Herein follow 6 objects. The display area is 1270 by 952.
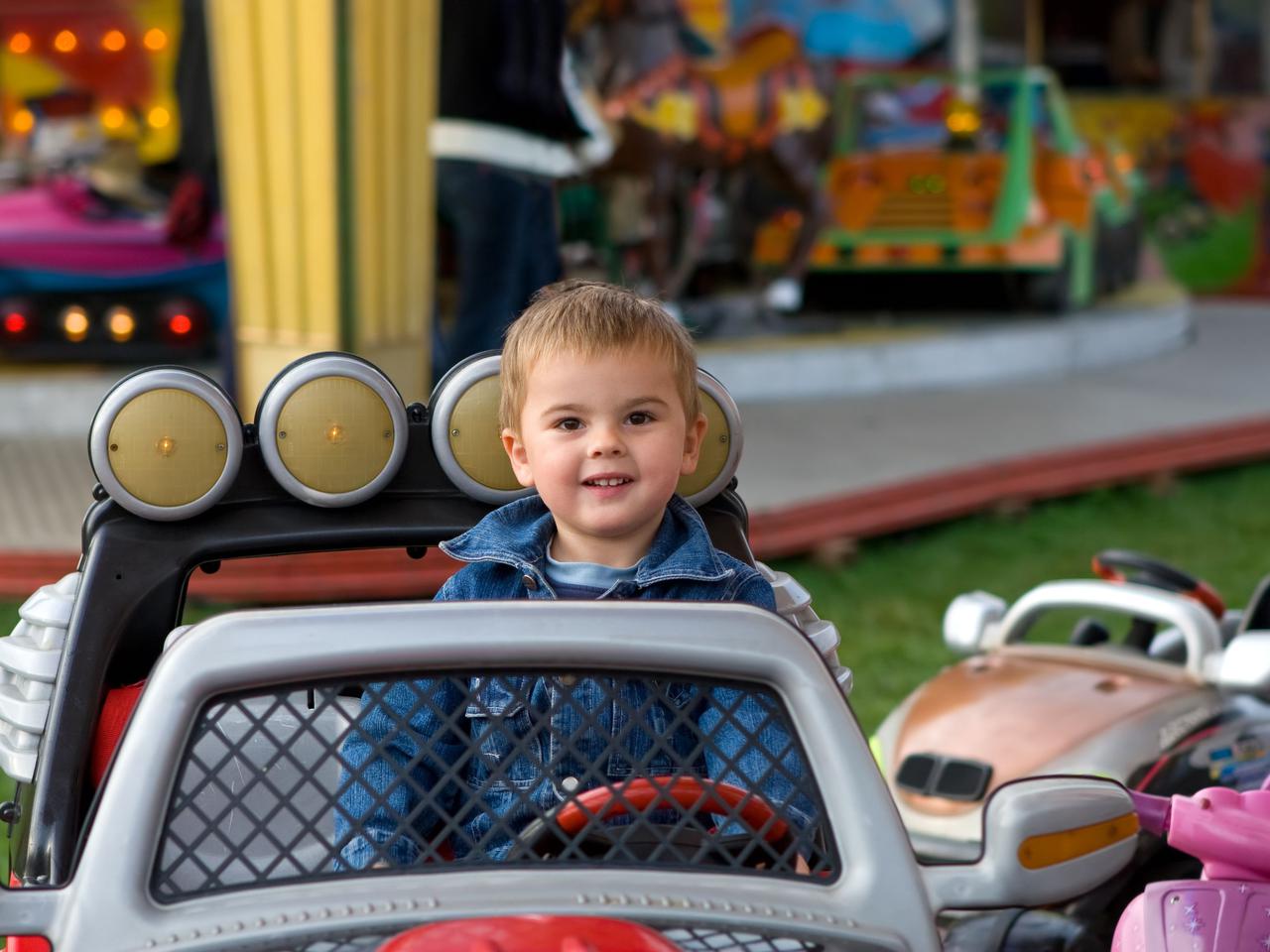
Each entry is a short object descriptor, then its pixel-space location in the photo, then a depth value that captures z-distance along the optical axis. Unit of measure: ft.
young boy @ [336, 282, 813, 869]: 8.70
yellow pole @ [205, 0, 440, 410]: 18.67
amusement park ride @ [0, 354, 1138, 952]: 7.80
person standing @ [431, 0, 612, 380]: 20.91
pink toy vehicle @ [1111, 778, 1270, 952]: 8.65
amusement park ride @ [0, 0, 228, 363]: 26.93
